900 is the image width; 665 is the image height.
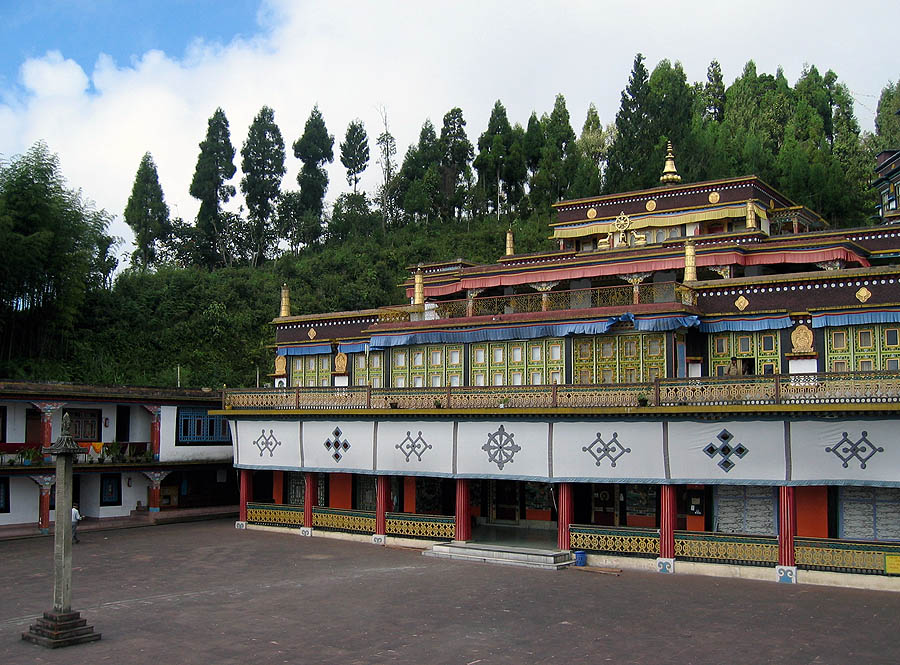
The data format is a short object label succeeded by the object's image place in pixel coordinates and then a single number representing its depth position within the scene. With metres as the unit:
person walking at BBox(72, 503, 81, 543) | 25.38
